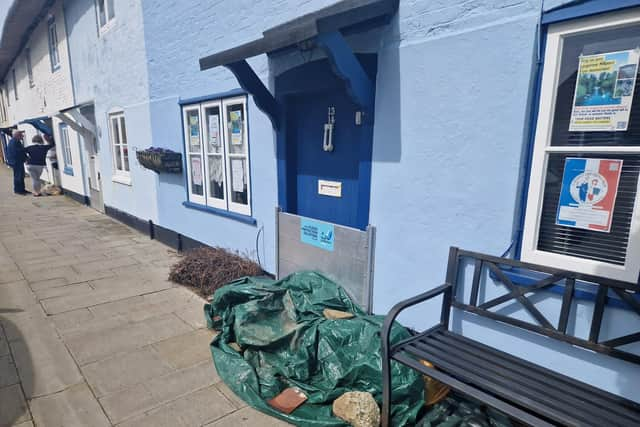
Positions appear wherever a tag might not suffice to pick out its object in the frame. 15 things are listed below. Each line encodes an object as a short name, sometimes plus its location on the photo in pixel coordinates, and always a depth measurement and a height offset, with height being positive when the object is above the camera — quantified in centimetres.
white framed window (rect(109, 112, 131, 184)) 728 -12
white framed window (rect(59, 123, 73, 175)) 1072 -25
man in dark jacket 1109 -56
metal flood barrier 312 -109
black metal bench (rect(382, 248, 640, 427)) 172 -124
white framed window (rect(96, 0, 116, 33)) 694 +253
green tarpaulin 231 -152
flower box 541 -27
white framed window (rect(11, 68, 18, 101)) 1595 +258
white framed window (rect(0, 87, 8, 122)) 2034 +192
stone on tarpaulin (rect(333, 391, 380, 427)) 212 -161
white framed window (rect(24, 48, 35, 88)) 1293 +274
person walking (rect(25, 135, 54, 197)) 1109 -58
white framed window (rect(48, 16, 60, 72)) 994 +274
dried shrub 412 -151
